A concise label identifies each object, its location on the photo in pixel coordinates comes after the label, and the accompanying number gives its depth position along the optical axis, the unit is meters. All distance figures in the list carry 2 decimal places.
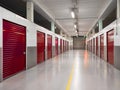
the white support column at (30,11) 5.49
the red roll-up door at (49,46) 8.82
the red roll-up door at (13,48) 3.73
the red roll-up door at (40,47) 6.73
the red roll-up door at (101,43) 8.84
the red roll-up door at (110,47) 6.18
